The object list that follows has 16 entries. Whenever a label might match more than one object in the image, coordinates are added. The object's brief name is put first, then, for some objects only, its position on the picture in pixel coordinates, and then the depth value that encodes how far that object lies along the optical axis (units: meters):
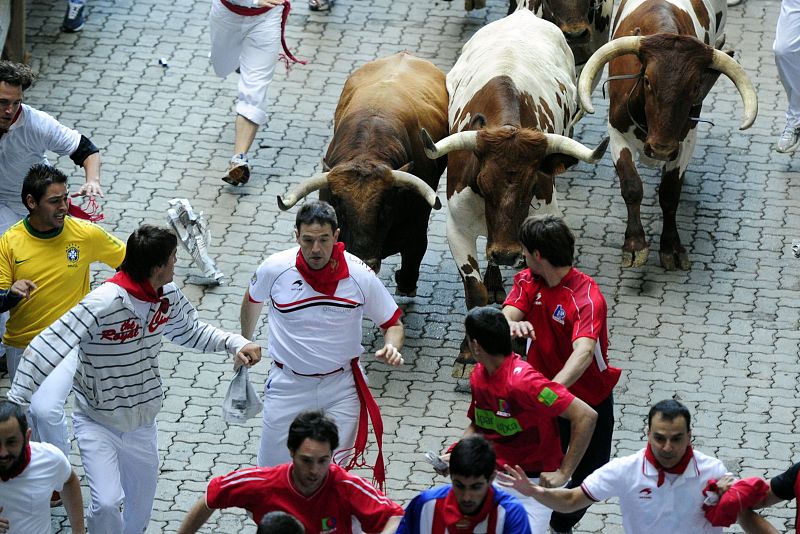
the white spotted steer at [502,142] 19.10
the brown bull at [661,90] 21.23
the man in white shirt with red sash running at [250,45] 24.56
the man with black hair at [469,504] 11.73
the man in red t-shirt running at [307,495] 12.22
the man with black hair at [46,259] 15.90
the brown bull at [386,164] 19.42
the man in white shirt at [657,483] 12.55
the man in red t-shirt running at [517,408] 13.37
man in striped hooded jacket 14.30
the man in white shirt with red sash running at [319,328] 15.17
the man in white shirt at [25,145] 17.82
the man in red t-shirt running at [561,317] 14.48
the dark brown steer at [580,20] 24.92
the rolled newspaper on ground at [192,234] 21.65
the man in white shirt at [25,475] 13.05
